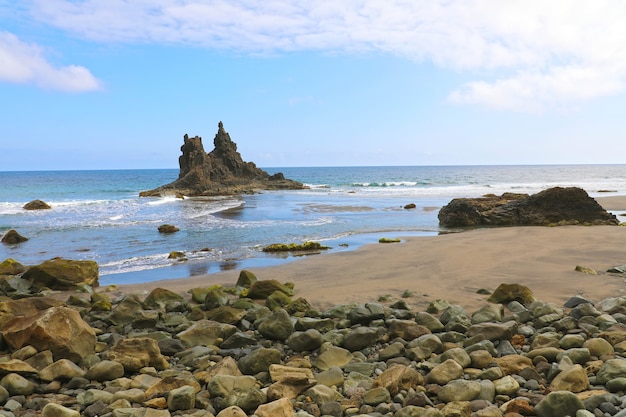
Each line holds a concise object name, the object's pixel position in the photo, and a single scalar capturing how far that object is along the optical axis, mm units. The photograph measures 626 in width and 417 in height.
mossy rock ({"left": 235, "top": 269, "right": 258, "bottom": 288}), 9398
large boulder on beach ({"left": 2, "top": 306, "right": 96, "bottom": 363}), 5363
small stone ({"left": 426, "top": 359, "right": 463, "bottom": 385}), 4496
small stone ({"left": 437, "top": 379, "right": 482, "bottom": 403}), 4109
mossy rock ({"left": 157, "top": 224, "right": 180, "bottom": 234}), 19219
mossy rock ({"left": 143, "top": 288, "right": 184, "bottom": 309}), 8000
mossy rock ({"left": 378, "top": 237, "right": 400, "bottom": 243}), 15484
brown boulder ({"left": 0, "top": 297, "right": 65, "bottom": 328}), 6676
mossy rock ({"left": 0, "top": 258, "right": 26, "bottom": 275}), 11562
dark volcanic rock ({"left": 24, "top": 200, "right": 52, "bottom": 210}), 34019
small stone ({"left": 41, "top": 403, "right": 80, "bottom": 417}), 3943
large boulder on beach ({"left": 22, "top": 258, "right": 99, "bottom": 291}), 10039
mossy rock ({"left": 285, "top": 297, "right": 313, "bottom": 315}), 7348
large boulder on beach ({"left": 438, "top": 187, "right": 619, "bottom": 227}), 19688
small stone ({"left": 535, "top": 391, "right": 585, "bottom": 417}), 3676
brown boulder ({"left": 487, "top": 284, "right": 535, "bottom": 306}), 7320
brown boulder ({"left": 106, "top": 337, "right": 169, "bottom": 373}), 5105
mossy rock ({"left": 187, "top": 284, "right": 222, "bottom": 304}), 8383
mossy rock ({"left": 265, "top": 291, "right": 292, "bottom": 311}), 7689
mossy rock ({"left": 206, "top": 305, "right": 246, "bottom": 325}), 6762
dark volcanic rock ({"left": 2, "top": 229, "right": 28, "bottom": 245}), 17375
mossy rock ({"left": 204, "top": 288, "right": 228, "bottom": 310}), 7773
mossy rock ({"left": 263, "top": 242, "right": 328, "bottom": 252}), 14461
